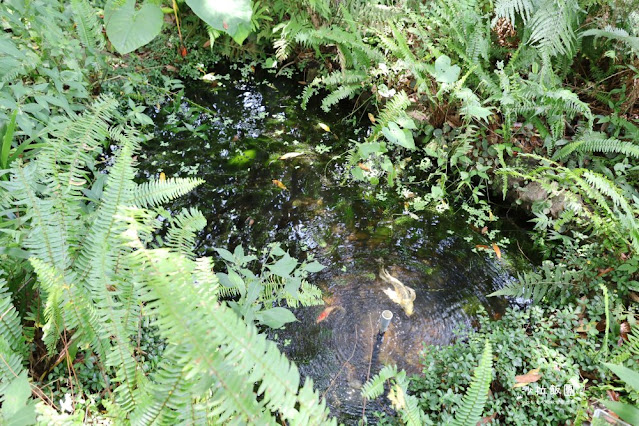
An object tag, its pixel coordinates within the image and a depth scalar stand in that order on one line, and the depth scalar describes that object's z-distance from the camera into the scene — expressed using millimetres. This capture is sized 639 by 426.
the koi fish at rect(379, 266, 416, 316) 2367
